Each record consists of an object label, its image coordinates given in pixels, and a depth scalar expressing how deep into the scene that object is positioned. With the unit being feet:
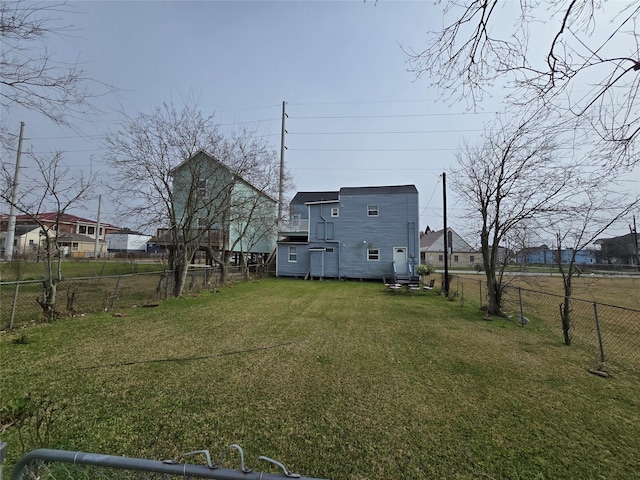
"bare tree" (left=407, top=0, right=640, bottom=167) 6.73
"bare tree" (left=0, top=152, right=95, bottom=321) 21.93
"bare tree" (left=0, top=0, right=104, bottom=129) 7.11
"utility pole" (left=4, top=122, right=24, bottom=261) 20.77
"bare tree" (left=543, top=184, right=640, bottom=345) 19.16
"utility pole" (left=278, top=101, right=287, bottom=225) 58.10
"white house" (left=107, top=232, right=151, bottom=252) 151.43
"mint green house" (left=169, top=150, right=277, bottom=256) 36.45
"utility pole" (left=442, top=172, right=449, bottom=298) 42.37
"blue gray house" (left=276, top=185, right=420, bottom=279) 62.18
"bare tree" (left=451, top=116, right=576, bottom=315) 26.03
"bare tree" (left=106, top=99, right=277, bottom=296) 34.04
